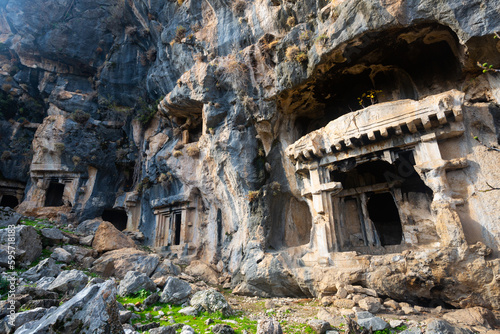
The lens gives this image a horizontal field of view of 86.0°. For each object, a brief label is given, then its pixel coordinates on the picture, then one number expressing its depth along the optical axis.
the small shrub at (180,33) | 14.26
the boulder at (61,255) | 7.95
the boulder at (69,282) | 5.57
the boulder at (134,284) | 6.01
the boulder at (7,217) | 9.47
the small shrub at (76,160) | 17.28
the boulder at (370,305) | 6.28
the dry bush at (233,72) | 11.35
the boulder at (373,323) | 4.94
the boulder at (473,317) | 5.41
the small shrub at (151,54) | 18.14
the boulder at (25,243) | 7.22
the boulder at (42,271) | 6.40
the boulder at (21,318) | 3.61
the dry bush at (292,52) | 9.75
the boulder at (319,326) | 4.82
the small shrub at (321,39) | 8.81
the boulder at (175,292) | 5.93
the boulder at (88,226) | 14.61
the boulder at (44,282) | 5.70
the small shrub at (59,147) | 17.12
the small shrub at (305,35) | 9.61
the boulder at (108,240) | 9.73
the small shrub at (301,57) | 9.59
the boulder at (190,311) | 5.36
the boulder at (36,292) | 4.89
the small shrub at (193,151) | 14.06
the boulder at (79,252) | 8.45
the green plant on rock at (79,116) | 18.16
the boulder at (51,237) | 8.76
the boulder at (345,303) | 6.77
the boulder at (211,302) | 5.58
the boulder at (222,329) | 4.35
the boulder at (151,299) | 5.58
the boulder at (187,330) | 4.07
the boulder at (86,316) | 2.90
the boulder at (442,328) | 4.37
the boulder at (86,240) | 9.98
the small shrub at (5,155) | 17.56
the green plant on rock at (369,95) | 10.38
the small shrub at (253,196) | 10.88
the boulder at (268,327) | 3.85
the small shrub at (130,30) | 19.15
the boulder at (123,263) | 8.10
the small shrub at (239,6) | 12.35
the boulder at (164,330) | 3.90
